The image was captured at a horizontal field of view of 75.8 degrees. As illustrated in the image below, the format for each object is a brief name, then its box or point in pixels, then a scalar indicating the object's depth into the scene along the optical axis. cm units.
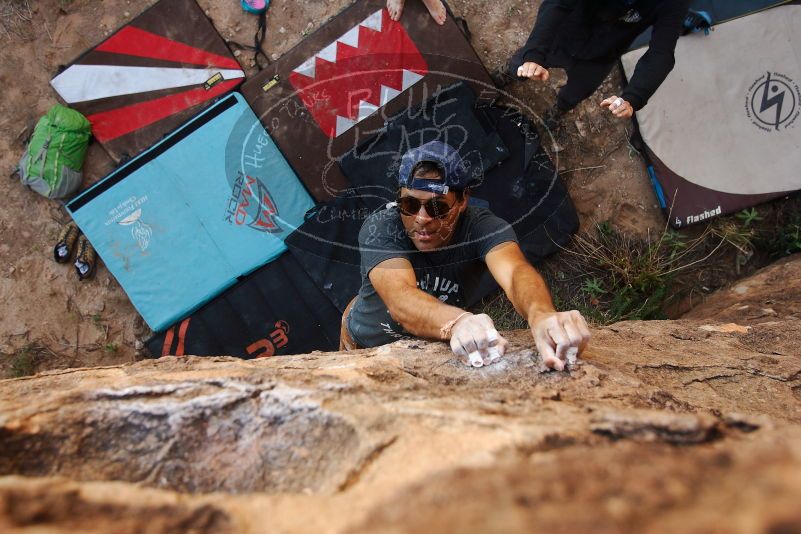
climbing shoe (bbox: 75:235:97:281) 400
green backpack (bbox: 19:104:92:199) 383
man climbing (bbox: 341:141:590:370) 176
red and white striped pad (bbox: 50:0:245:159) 393
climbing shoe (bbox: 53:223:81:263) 400
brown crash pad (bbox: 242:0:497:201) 380
